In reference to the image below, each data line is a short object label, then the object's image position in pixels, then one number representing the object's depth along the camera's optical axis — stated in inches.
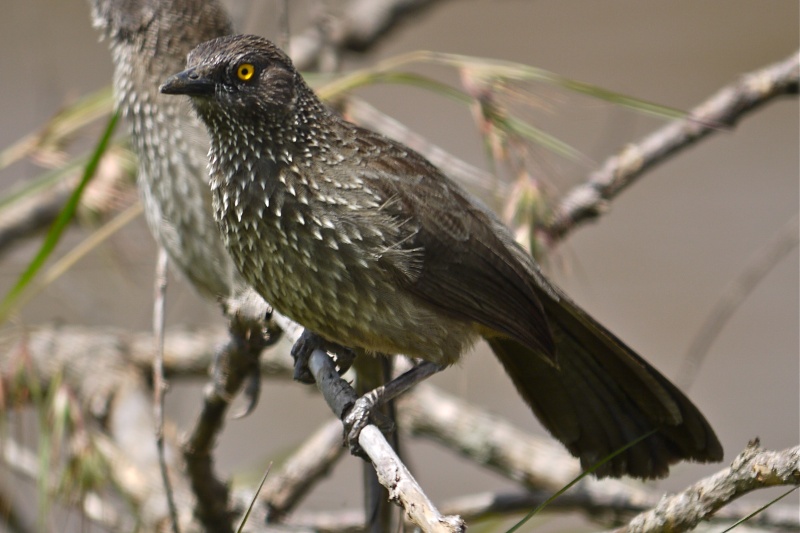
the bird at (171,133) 251.9
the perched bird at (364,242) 194.7
